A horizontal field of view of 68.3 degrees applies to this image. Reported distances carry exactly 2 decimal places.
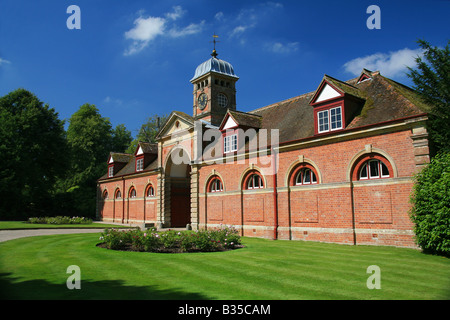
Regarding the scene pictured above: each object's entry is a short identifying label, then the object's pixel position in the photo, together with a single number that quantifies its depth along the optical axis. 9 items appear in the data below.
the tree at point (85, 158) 49.03
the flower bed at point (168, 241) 14.45
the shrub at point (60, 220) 33.81
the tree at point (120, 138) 60.88
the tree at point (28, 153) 37.78
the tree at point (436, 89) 13.82
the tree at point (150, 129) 65.30
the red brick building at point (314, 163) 15.51
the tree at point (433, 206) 12.39
